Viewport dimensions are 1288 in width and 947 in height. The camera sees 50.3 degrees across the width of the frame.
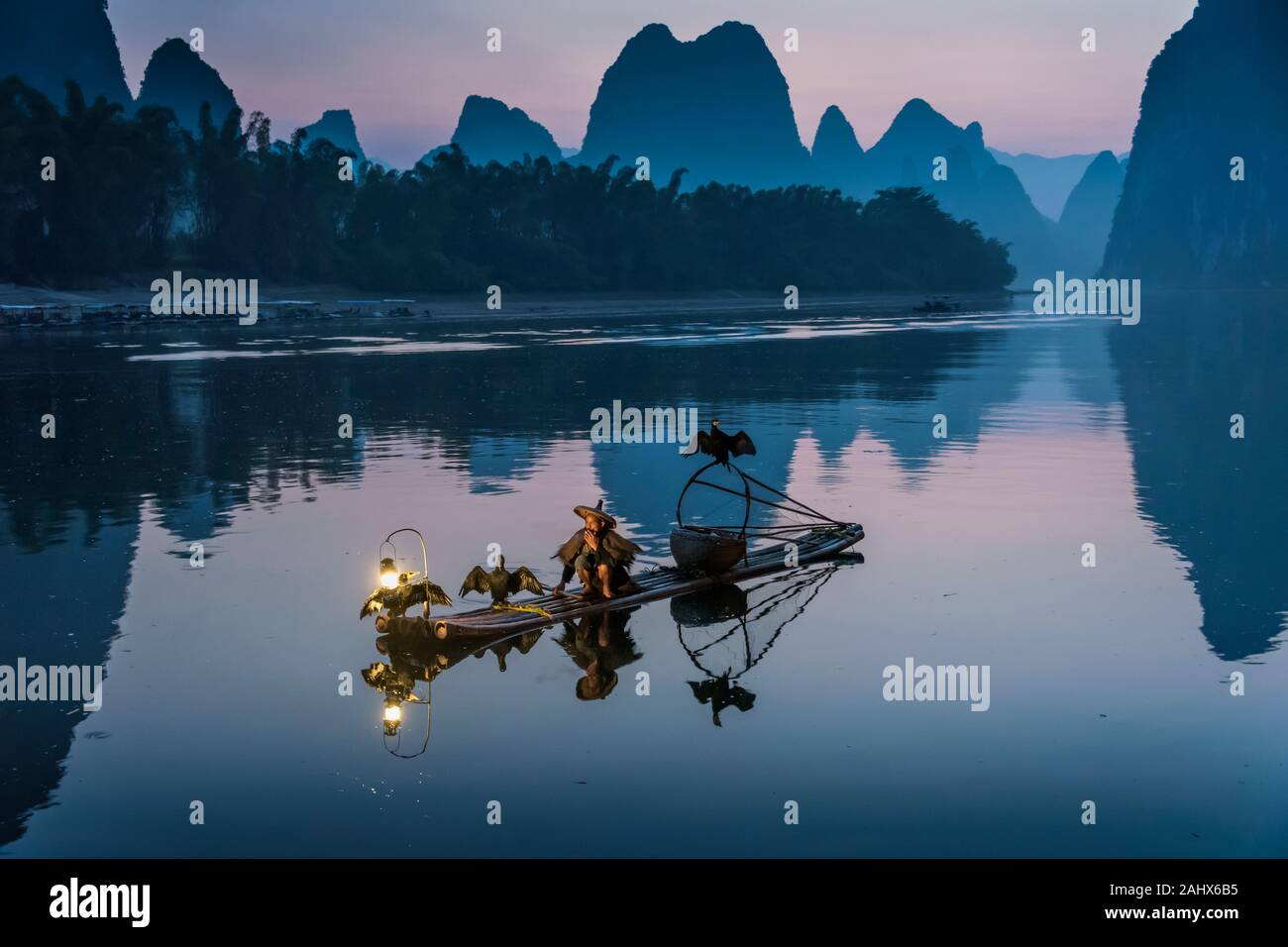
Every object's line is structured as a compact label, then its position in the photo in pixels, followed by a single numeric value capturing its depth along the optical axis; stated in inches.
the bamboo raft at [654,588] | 580.7
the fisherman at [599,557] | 626.2
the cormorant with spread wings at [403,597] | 570.9
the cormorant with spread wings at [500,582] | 600.1
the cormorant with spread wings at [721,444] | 733.9
